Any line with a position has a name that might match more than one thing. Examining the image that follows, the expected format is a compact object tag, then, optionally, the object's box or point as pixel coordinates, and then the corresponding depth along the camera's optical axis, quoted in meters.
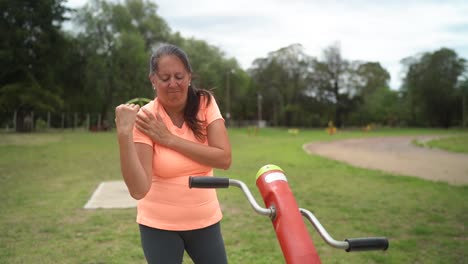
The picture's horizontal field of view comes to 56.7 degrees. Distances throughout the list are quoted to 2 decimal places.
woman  1.83
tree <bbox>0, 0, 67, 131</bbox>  32.00
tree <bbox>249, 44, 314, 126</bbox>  63.50
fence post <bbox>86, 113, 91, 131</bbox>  43.78
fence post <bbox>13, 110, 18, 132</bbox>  34.77
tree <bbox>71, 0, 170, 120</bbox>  40.19
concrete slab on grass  6.95
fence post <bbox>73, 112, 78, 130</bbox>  43.97
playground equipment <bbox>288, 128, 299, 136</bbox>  43.78
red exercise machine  1.38
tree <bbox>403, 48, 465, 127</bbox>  58.00
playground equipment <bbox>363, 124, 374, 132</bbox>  56.85
